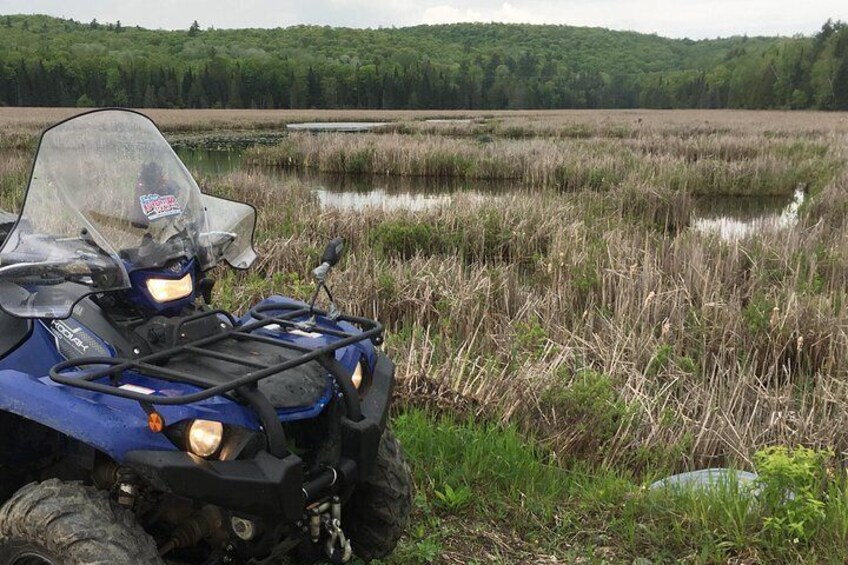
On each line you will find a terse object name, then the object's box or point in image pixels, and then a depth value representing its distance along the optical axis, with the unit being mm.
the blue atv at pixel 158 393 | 2027
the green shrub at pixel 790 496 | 2947
